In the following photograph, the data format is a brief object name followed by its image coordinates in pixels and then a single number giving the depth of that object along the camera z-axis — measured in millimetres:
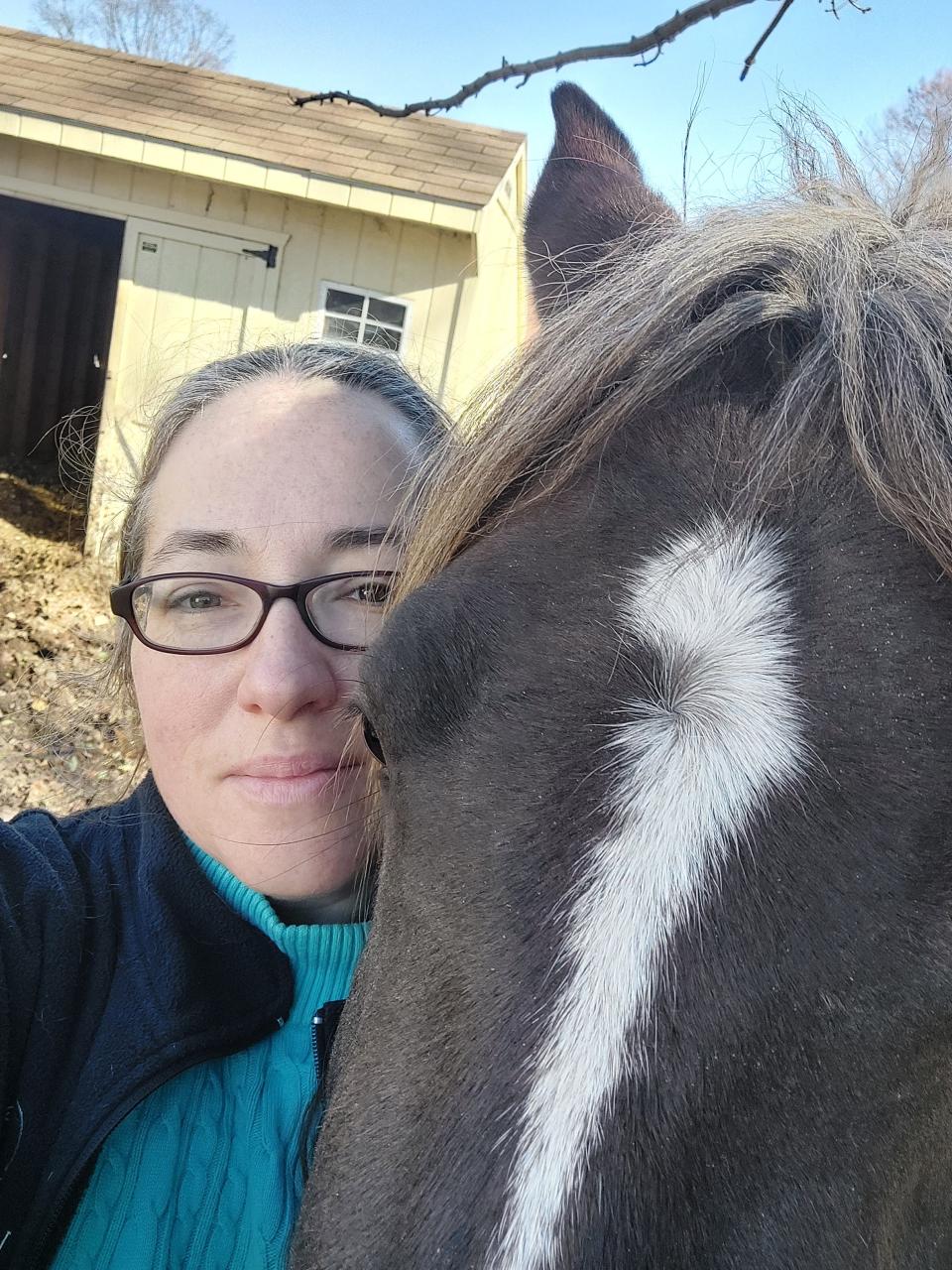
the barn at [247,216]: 7746
